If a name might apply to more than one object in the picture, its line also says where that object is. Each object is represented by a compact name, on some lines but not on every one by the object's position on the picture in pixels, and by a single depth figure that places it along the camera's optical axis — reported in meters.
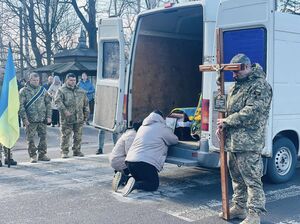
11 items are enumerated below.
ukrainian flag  8.19
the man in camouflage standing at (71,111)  9.02
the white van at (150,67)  7.48
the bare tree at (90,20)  25.48
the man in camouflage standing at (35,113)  8.55
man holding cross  4.73
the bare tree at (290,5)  21.24
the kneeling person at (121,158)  6.51
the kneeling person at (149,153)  6.15
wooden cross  5.00
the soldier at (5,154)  8.48
